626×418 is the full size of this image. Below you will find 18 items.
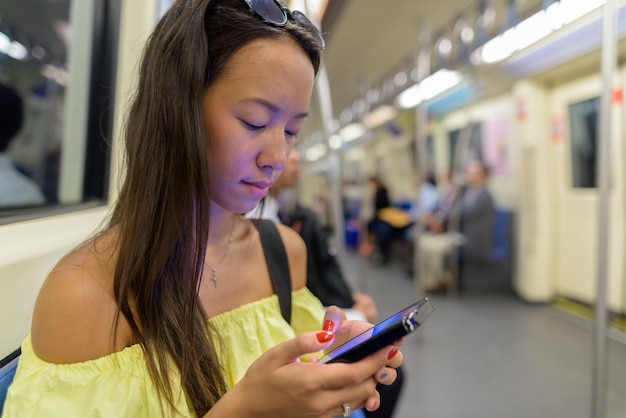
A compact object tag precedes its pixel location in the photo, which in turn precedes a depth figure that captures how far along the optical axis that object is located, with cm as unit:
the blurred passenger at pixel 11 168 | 120
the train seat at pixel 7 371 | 61
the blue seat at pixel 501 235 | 460
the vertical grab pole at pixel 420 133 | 334
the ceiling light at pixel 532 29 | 156
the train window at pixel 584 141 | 363
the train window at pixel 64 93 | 156
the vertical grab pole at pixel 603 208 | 126
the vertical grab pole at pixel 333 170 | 208
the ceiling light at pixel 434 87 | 376
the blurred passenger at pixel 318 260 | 167
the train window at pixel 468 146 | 501
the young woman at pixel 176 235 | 55
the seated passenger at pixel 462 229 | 460
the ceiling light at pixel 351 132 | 709
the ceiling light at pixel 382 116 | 624
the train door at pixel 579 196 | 334
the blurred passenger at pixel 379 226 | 673
